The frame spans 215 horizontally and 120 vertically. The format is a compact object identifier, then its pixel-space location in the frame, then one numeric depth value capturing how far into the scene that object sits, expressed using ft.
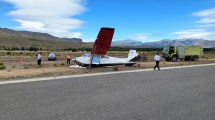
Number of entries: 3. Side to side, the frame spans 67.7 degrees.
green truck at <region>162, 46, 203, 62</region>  83.90
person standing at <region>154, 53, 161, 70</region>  45.96
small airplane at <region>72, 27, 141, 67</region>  50.38
